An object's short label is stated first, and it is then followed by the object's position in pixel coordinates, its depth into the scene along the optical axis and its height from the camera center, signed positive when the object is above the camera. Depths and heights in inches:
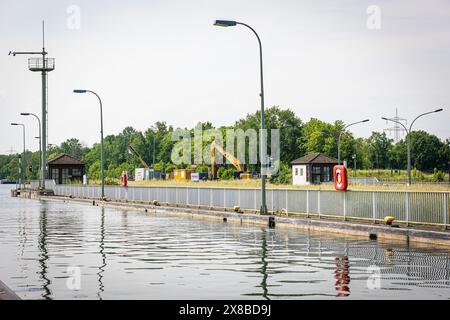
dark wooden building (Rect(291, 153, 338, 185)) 3690.9 +32.7
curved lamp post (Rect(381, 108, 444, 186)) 2819.9 +235.9
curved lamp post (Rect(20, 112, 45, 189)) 3451.5 +167.9
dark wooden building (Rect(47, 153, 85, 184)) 4025.6 +48.5
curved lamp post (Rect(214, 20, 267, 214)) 1237.7 +140.4
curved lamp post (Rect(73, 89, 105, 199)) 2334.6 +183.1
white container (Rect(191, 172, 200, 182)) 4653.5 +3.3
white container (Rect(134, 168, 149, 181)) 5787.4 +24.7
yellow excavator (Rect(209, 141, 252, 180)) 4552.7 +85.9
